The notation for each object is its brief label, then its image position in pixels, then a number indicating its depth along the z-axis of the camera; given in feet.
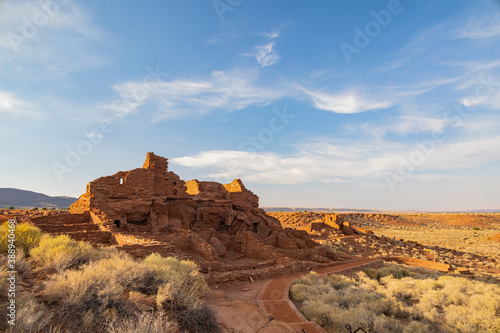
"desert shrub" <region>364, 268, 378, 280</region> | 49.73
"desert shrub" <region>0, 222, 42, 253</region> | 23.98
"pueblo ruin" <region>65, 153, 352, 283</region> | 40.32
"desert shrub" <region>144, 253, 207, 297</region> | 22.83
